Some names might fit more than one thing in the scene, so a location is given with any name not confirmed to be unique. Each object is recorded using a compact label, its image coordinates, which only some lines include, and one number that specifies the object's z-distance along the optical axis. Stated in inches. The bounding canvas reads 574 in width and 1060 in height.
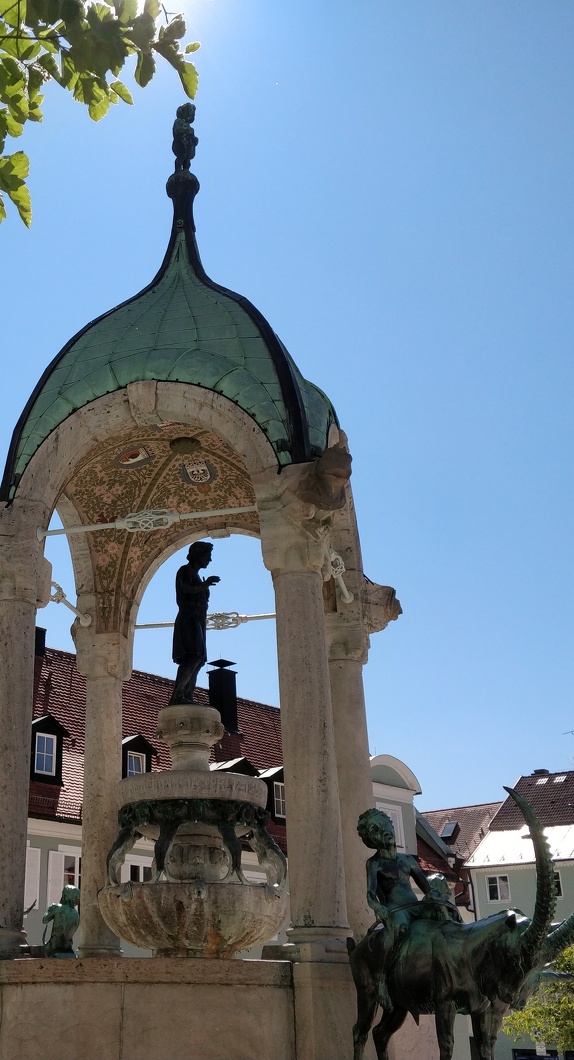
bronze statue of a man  506.0
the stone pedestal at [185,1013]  363.6
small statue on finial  599.2
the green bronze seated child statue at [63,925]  447.8
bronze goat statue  310.5
